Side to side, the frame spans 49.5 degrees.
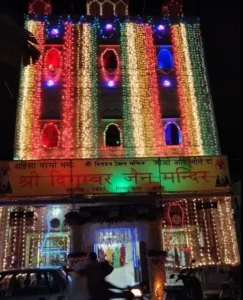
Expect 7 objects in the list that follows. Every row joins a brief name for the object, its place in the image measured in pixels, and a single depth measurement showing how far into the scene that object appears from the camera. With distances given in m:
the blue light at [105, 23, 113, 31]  12.35
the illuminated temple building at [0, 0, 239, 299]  9.76
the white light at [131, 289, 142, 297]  6.77
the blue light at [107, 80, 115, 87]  11.66
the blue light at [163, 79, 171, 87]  11.77
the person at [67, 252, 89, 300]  4.94
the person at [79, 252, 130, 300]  4.80
